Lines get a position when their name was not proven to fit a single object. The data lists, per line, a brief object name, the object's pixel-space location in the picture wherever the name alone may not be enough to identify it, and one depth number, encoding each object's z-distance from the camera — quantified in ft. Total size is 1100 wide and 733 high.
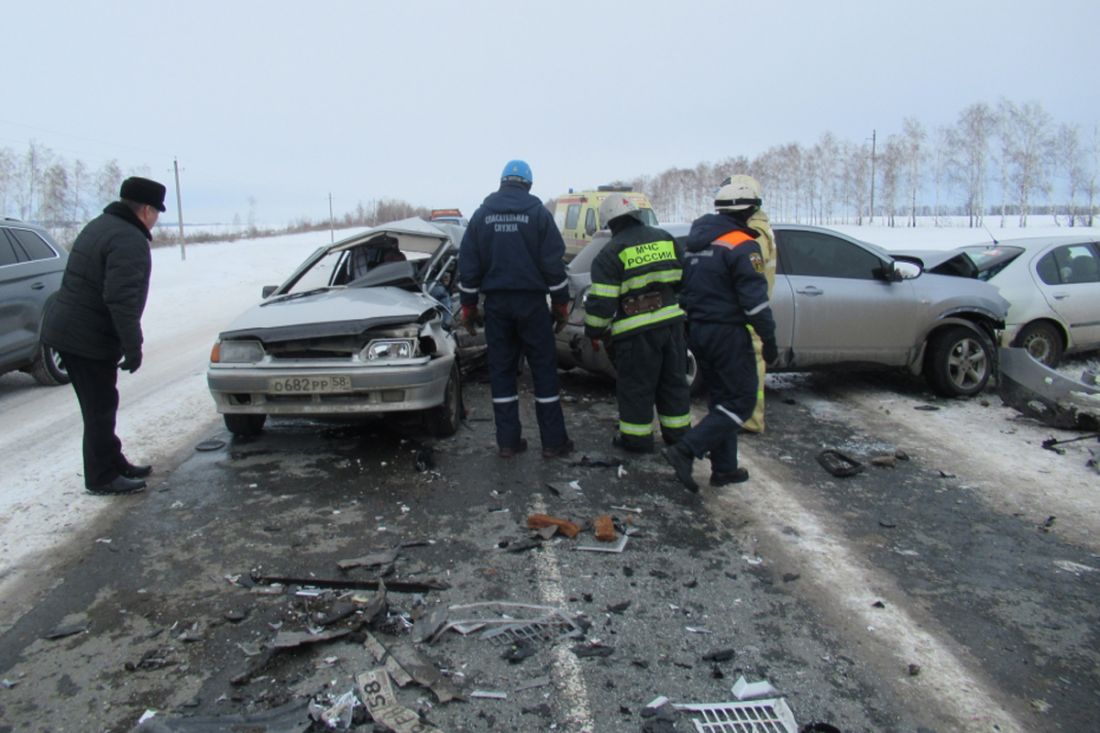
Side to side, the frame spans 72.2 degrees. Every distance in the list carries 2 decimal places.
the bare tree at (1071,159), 198.49
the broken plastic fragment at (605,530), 13.43
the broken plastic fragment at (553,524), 13.65
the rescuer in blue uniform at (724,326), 15.60
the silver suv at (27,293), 24.84
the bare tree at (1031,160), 199.72
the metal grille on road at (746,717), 8.34
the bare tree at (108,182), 170.81
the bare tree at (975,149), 210.59
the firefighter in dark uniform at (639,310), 17.08
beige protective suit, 19.33
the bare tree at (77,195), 155.68
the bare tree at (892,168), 238.68
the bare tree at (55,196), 151.74
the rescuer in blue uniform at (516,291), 17.37
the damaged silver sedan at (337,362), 16.84
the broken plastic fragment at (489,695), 8.91
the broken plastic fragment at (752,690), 8.93
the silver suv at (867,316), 23.16
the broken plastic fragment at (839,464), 17.10
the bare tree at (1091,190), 190.29
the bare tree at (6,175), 153.07
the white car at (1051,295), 27.25
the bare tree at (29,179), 157.99
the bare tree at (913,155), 236.22
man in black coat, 15.03
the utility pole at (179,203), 123.66
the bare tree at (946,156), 222.46
